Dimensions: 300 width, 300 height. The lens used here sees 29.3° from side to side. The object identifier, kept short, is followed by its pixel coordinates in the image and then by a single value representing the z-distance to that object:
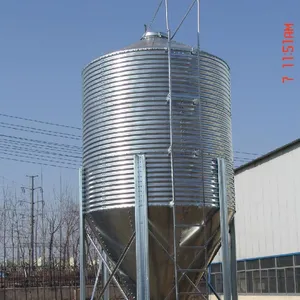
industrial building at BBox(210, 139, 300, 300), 21.88
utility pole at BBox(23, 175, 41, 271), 41.60
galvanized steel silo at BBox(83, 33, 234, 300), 10.43
